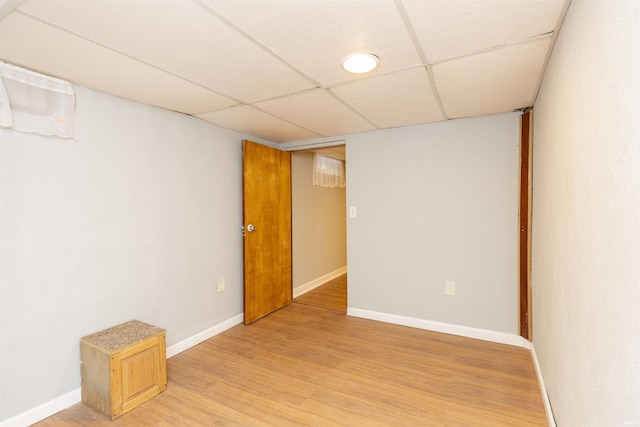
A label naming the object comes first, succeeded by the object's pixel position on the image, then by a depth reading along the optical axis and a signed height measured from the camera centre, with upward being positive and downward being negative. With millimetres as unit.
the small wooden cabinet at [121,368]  1756 -956
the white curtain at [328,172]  4438 +627
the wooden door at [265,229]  3131 -189
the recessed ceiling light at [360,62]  1599 +823
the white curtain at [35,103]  1629 +638
